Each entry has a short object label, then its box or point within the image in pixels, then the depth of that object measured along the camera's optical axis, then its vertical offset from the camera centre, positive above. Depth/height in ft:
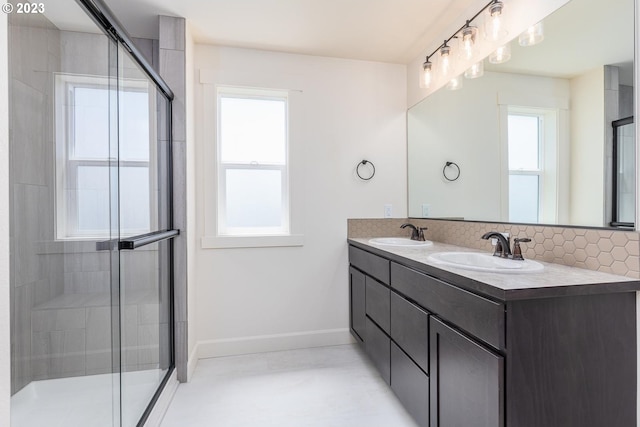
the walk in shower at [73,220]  4.23 -0.13
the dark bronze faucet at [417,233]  7.64 -0.56
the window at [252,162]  8.02 +1.33
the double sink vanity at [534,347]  3.20 -1.54
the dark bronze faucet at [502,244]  4.97 -0.54
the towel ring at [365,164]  8.57 +1.19
